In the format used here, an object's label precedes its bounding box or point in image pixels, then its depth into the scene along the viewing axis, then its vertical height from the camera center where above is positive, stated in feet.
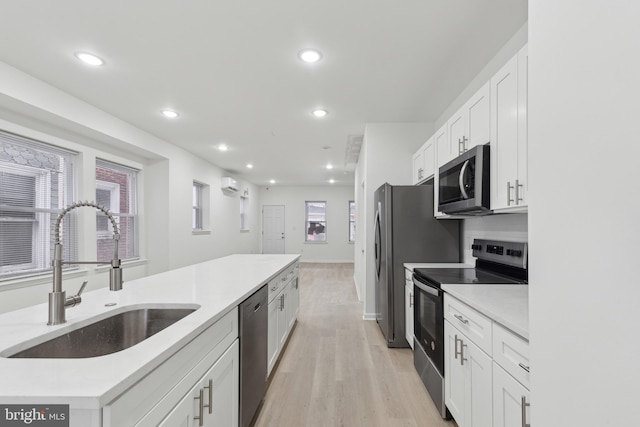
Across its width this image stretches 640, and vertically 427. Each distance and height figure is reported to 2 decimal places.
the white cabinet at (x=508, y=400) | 3.88 -2.43
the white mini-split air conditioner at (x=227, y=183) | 25.34 +2.91
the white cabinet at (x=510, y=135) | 5.35 +1.55
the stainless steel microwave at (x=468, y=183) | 6.59 +0.83
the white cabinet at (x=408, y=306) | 9.73 -2.77
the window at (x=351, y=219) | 35.58 +0.01
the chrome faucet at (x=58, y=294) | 3.84 -0.94
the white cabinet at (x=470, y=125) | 6.75 +2.27
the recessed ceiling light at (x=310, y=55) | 8.14 +4.34
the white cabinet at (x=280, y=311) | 8.03 -2.76
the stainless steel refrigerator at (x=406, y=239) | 10.65 -0.68
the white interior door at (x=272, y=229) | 36.27 -1.14
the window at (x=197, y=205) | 22.09 +1.01
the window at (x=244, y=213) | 31.68 +0.63
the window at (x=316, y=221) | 36.04 -0.22
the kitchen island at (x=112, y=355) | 2.40 -1.33
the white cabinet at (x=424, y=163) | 10.72 +2.08
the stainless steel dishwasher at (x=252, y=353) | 5.63 -2.65
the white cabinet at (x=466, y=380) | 4.92 -2.84
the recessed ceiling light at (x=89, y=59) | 8.32 +4.36
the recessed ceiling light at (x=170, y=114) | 12.65 +4.33
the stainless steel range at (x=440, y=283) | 6.79 -1.56
